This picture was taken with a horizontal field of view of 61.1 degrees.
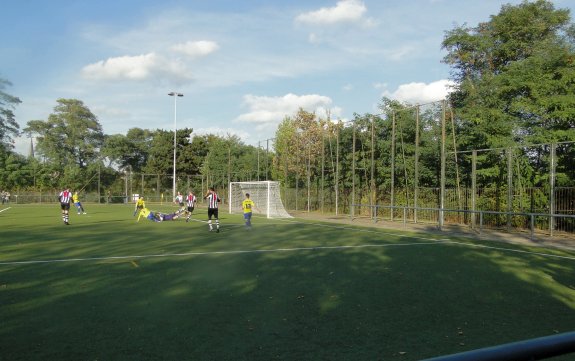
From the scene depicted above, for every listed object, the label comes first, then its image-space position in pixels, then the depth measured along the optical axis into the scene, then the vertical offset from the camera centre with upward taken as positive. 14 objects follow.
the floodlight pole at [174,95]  53.26 +10.34
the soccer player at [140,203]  26.44 -0.78
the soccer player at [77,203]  31.59 -0.98
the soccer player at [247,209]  20.77 -0.87
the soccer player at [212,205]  19.81 -0.66
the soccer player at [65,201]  22.95 -0.58
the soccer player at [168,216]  26.18 -1.51
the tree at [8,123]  65.44 +9.12
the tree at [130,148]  75.31 +6.46
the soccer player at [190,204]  25.69 -0.81
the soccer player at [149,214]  25.98 -1.36
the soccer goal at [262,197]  31.55 -0.57
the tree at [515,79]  23.02 +5.96
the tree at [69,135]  71.69 +8.21
